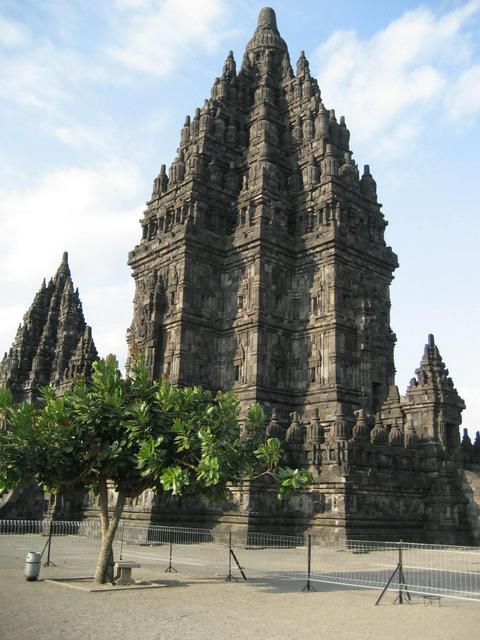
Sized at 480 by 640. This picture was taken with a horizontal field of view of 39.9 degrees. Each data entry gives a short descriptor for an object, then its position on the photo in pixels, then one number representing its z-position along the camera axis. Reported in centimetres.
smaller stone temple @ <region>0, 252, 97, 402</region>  6612
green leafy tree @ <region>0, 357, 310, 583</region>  1733
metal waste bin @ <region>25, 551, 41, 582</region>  1755
